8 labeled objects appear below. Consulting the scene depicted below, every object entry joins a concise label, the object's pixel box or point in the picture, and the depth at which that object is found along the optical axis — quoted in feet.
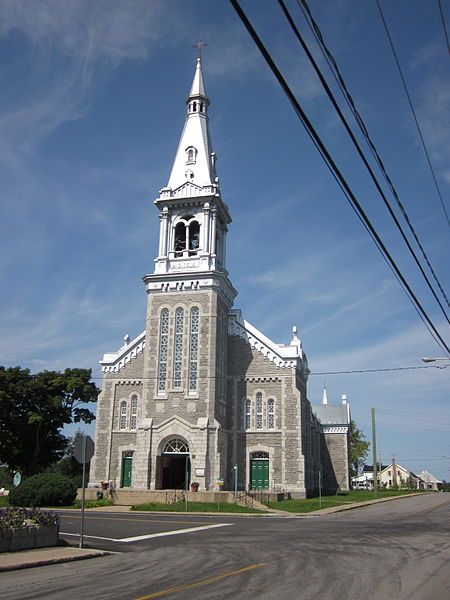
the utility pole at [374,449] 187.29
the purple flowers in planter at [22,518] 43.80
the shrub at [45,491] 106.22
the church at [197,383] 137.69
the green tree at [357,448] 268.31
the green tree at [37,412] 152.46
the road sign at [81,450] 51.60
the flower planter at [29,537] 43.21
